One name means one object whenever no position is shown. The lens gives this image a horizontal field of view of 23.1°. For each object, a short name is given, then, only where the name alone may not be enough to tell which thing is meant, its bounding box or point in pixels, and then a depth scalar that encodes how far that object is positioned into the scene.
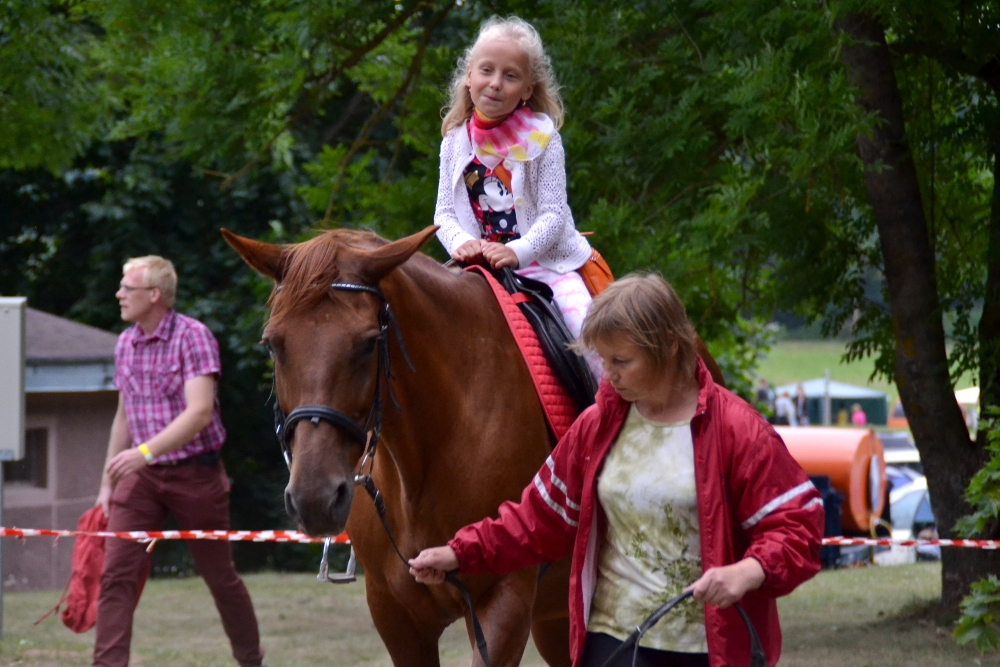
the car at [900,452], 41.11
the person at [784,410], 59.38
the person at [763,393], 50.19
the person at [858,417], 70.77
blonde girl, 8.01
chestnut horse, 6.03
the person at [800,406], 64.65
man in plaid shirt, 11.73
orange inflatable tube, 28.29
